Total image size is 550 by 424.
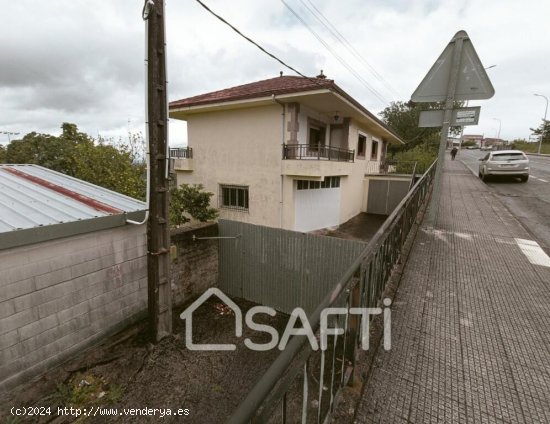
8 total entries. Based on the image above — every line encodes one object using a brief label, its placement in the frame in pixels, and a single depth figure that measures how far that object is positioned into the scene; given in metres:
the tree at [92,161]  11.04
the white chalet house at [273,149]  10.33
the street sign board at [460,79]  3.78
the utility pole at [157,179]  3.97
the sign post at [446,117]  3.87
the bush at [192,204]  11.27
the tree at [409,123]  33.75
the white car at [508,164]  11.87
